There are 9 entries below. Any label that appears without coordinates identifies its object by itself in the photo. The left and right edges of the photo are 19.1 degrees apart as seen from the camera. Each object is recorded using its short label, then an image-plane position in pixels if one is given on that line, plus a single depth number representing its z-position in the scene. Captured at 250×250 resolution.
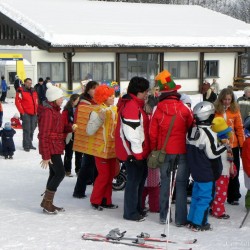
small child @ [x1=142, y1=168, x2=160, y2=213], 9.64
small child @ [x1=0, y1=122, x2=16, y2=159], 15.87
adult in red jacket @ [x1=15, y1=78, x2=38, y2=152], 17.48
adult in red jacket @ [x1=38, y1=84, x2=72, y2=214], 9.37
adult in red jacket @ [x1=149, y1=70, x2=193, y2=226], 8.58
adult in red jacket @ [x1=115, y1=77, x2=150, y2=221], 8.77
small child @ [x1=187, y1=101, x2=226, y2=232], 8.44
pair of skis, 7.88
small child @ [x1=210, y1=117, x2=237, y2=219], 9.37
